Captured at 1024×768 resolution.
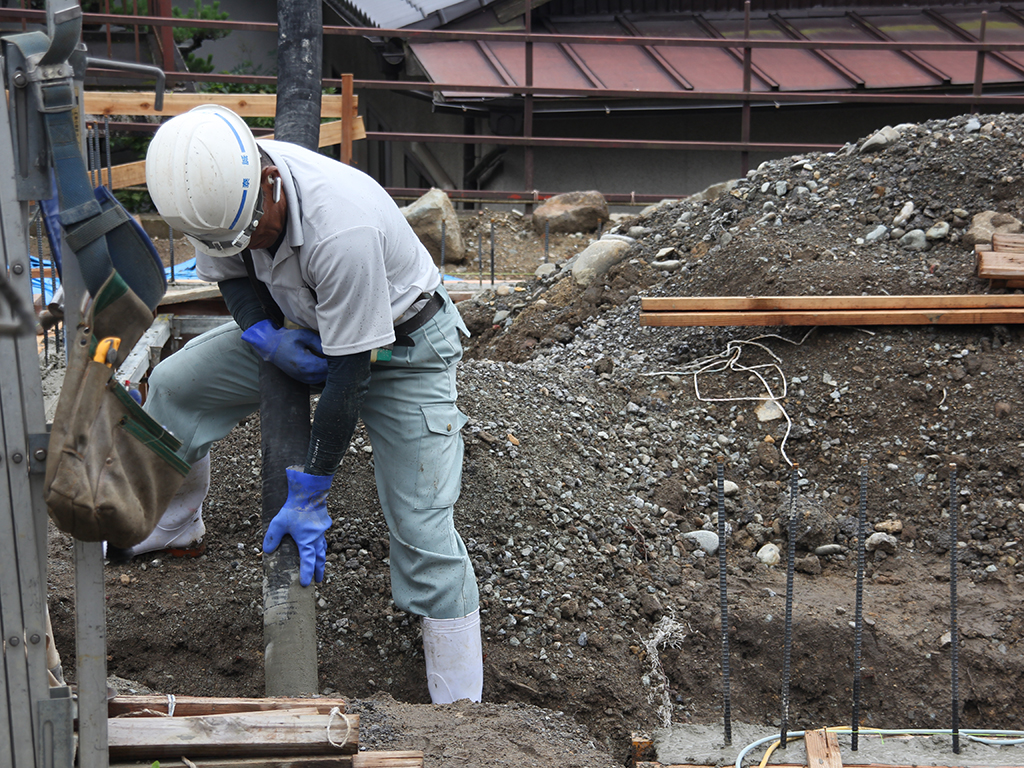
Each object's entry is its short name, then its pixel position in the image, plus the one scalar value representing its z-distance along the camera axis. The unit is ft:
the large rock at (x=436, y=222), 26.53
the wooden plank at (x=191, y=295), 19.74
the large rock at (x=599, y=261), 19.99
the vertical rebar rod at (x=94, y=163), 17.21
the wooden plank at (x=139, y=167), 20.71
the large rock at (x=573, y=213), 29.22
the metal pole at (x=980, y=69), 30.01
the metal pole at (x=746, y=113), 29.12
